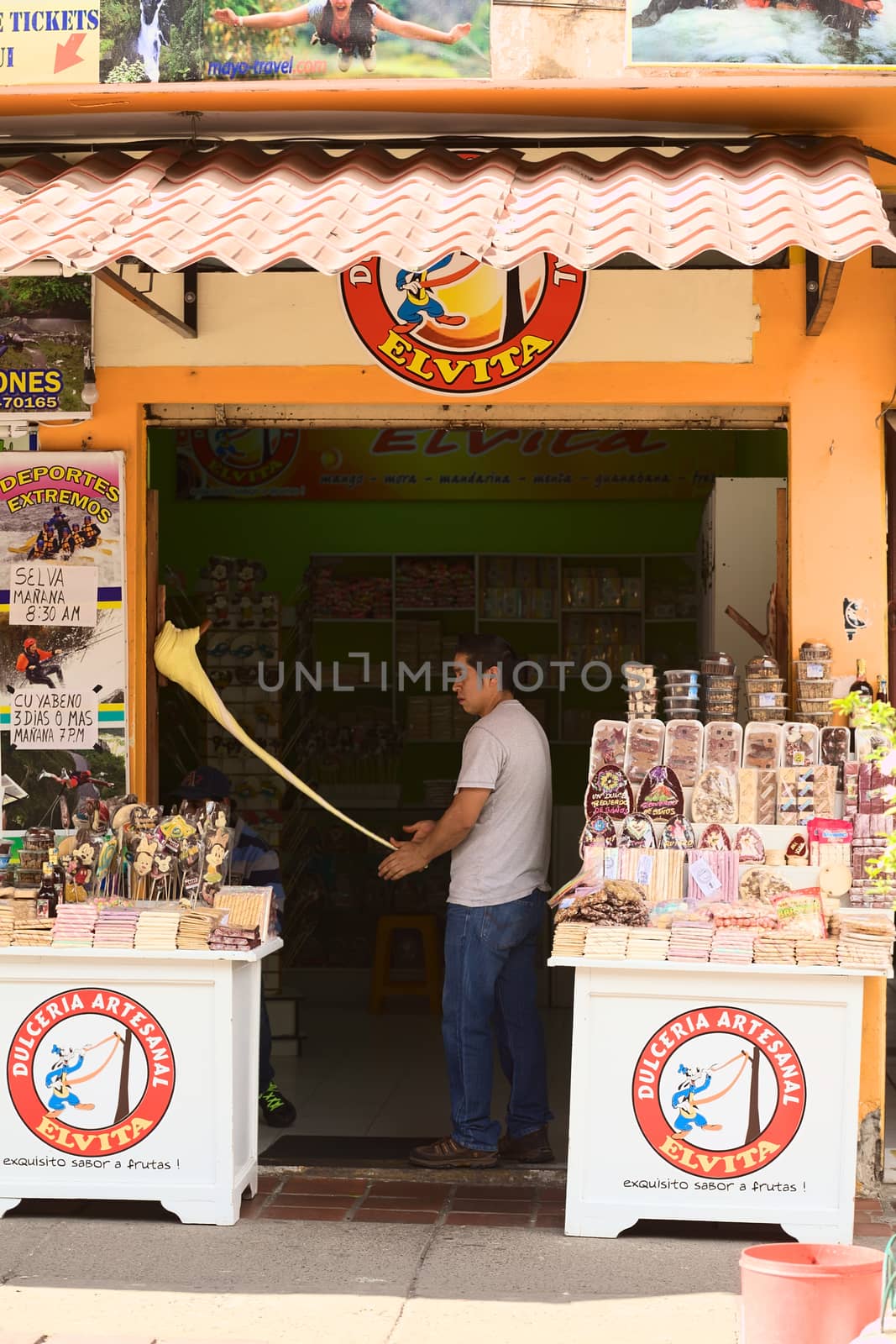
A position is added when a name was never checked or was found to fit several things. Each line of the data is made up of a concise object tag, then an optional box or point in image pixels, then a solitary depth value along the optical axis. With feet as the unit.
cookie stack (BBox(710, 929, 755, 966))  16.94
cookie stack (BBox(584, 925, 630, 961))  17.04
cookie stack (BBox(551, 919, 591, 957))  17.08
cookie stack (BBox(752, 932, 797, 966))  16.90
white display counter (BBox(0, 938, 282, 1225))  17.37
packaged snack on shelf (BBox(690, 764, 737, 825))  18.53
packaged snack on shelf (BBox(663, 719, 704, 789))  18.93
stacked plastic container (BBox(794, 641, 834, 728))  20.03
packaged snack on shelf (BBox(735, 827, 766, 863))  18.12
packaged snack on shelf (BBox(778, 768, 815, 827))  18.67
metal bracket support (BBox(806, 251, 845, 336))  18.53
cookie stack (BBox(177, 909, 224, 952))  17.31
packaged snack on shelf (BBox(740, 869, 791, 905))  17.75
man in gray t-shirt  19.84
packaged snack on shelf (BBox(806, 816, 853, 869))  18.13
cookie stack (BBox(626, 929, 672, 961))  17.03
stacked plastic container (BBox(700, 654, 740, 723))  19.89
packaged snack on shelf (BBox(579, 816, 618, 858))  18.31
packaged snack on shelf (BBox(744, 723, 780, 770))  19.07
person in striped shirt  21.93
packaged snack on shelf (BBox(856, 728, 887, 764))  19.12
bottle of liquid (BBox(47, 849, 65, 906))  17.97
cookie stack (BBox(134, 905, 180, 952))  17.26
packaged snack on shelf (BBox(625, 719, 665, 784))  18.89
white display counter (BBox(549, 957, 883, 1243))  16.92
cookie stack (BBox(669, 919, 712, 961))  17.01
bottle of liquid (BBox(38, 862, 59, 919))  17.90
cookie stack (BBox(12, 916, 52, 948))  17.52
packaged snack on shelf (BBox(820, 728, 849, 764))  19.30
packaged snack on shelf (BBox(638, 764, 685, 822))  18.42
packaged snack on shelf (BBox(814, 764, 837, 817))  18.80
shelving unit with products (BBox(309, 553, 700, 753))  34.17
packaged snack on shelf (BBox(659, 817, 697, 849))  18.13
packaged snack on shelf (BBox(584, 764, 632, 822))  18.57
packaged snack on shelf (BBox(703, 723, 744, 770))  19.06
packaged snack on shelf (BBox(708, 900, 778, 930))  17.20
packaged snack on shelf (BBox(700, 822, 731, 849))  18.08
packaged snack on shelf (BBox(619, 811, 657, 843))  18.20
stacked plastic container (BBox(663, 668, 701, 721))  19.54
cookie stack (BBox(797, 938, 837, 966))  16.87
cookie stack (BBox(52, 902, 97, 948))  17.44
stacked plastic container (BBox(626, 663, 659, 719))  19.10
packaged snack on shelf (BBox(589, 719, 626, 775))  18.93
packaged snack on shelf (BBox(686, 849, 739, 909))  17.85
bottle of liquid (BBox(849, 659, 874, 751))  20.10
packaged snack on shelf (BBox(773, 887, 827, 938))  17.12
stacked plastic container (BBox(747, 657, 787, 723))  19.67
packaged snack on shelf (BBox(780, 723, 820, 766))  19.01
